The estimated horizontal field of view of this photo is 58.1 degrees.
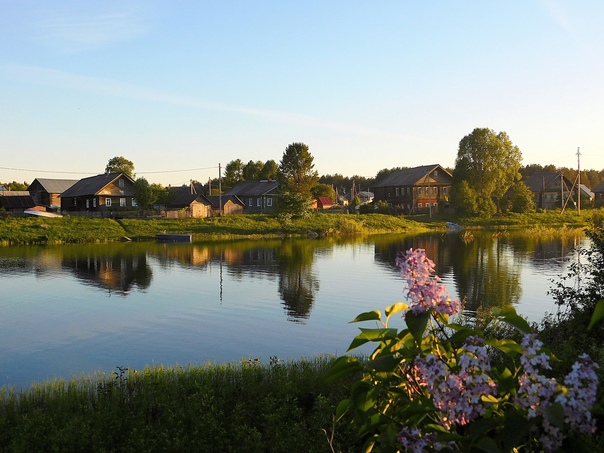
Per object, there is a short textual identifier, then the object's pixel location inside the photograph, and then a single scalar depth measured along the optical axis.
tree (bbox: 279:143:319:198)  104.38
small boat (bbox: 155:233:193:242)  63.62
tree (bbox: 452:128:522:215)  92.44
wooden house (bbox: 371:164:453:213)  103.12
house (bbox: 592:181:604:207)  118.41
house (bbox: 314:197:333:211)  117.94
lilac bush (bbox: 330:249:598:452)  2.55
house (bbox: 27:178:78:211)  98.12
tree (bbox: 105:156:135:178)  120.12
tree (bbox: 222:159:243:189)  139.88
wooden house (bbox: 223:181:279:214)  101.94
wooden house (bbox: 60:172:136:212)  85.06
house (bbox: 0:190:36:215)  91.69
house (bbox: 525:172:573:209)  115.19
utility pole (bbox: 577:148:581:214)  95.20
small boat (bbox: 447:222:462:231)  84.06
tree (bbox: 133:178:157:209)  81.62
